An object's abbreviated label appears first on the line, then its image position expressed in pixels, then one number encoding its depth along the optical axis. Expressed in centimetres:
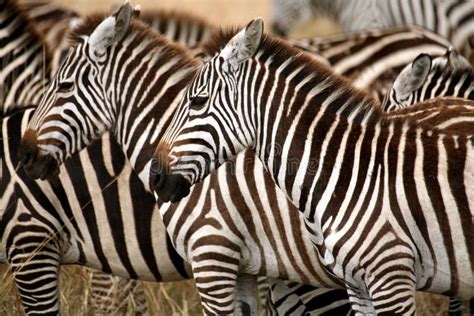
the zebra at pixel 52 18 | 2361
